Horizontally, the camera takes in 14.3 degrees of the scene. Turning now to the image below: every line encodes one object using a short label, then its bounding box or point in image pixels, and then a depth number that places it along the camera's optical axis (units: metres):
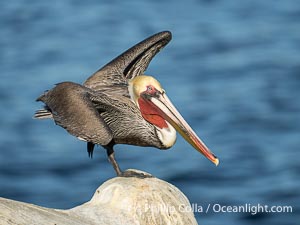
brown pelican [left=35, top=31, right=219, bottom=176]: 11.77
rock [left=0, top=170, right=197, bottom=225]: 10.27
